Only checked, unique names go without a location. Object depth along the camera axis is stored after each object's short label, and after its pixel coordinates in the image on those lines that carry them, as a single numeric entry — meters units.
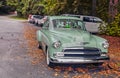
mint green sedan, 7.52
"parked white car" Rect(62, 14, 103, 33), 20.03
